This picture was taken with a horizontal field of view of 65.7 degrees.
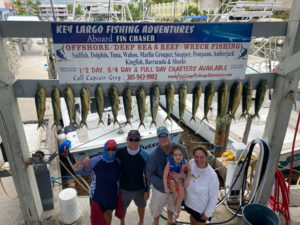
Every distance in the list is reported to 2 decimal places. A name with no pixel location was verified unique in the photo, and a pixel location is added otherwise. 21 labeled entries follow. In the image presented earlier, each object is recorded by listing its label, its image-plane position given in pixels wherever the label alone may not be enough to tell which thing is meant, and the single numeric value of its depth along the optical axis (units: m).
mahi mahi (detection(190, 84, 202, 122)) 2.68
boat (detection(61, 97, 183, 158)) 6.93
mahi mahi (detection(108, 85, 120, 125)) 2.58
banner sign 2.41
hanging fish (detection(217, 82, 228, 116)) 2.71
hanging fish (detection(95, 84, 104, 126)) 2.56
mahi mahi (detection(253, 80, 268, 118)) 2.76
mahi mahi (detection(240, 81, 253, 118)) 2.74
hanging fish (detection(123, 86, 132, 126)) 2.61
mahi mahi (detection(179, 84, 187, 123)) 2.64
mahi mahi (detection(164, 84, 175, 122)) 2.62
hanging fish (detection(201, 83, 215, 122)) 2.68
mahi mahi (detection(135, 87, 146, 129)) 2.58
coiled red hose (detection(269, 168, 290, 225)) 3.34
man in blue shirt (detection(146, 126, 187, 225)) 2.77
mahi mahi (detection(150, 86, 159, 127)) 2.62
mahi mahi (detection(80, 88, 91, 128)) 2.53
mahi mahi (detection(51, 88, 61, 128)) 2.51
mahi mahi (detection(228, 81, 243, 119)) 2.71
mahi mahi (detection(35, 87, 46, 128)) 2.47
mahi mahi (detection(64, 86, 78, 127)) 2.51
